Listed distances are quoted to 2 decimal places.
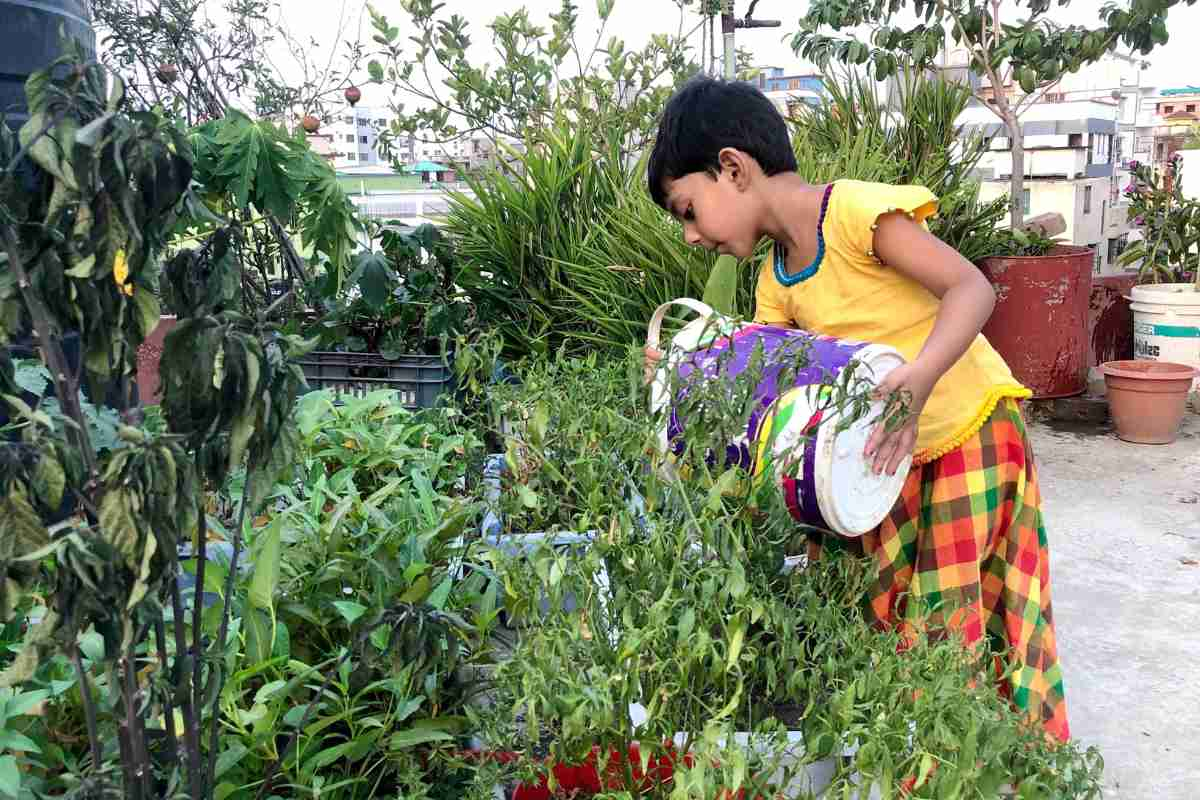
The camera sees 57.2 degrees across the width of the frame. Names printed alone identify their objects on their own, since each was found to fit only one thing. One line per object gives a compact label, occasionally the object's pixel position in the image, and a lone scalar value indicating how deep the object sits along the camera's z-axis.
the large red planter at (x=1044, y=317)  4.84
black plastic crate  2.93
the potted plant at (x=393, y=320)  2.93
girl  1.69
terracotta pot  4.58
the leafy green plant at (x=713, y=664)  1.09
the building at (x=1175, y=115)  19.96
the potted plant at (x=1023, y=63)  4.88
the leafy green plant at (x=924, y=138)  4.55
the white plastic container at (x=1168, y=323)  5.00
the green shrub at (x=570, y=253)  3.41
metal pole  4.64
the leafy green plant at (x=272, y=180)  2.23
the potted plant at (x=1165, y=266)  5.02
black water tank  1.84
